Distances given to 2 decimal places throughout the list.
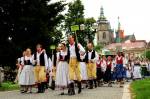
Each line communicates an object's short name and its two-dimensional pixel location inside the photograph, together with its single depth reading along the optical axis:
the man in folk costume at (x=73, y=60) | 12.34
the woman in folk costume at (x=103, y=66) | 18.45
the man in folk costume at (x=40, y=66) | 13.53
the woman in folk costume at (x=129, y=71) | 25.64
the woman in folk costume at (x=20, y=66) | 14.36
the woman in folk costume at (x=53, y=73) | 14.66
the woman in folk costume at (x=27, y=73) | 13.97
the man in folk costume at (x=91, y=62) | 15.77
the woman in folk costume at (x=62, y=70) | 12.46
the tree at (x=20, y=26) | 19.39
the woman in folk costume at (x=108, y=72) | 18.43
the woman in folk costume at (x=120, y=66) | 16.76
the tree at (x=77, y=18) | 42.28
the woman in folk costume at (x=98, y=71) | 18.29
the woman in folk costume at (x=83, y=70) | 15.73
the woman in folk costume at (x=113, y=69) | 18.06
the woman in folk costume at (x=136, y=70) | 26.70
